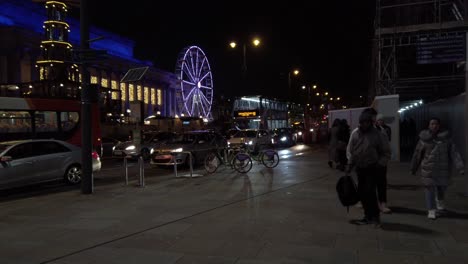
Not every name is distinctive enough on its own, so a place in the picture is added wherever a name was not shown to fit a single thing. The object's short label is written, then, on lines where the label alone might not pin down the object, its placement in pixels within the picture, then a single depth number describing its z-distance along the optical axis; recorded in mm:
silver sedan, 11677
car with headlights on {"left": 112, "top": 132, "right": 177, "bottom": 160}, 22798
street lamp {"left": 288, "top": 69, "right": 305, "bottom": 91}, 45878
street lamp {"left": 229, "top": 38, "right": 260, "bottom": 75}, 27688
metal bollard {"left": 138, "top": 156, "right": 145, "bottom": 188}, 12391
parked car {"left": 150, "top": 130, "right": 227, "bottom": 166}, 17859
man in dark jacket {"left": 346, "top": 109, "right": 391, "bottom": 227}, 7004
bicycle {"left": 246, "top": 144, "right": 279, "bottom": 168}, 16438
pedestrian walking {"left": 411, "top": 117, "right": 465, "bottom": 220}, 7379
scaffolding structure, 18669
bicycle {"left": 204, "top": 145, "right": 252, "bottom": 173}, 15016
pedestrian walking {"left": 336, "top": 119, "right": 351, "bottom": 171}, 11704
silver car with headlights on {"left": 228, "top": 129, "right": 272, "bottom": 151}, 26656
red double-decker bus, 17109
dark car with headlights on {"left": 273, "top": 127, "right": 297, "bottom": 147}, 33531
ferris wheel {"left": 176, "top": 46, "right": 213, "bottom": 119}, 63625
